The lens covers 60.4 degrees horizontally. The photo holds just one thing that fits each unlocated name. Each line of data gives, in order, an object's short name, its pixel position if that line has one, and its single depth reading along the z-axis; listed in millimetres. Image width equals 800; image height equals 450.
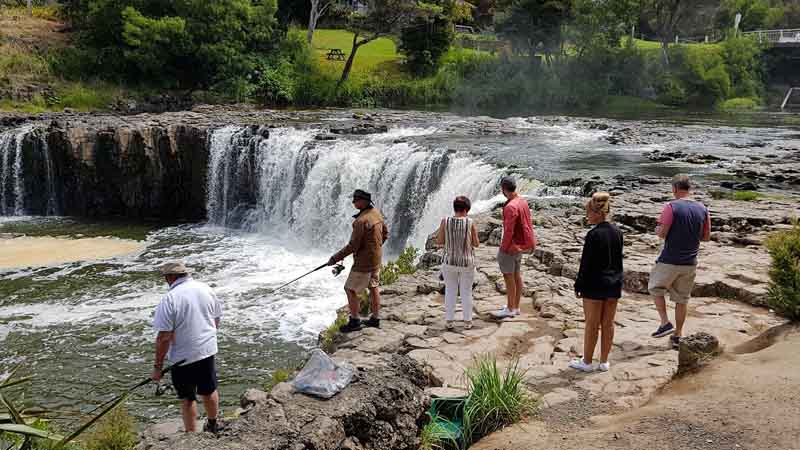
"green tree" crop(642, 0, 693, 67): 45978
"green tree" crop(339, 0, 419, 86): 38250
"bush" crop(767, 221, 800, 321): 7523
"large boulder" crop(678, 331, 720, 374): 6551
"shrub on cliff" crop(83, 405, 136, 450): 5617
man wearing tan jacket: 8203
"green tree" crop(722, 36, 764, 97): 44062
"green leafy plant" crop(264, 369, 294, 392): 8277
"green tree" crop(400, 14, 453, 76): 42625
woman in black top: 6551
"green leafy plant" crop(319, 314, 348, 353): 8844
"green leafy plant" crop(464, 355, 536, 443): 5832
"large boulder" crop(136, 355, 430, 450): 4699
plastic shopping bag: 5180
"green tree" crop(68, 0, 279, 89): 33812
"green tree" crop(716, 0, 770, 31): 58031
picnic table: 42281
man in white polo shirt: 6027
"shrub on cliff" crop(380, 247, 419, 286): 11711
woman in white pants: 7879
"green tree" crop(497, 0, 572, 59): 42562
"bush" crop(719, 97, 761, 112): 40938
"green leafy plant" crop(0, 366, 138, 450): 3971
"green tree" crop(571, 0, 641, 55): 41562
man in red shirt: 8086
